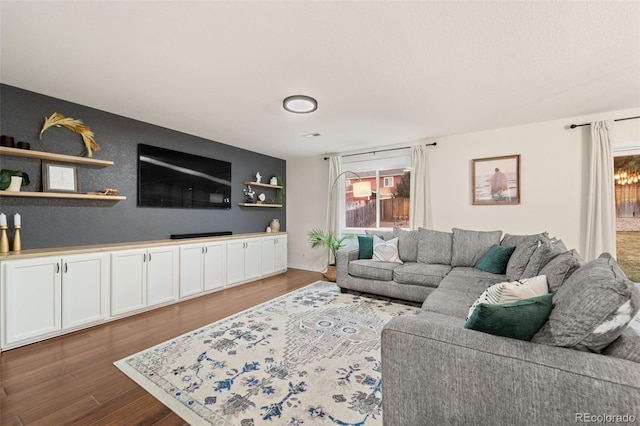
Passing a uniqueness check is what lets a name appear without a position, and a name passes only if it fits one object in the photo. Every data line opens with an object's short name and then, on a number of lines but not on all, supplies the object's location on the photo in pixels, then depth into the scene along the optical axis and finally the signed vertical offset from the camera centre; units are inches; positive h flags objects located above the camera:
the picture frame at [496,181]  152.8 +19.2
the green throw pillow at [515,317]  44.2 -17.2
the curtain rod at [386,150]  173.8 +45.6
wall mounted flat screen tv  145.5 +20.4
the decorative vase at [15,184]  100.6 +11.2
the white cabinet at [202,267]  147.6 -31.0
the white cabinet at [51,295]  93.4 -30.8
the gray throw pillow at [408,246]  158.1 -19.1
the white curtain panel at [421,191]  174.7 +14.7
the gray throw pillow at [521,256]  101.0 -16.6
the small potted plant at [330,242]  190.5 -20.9
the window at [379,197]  193.6 +12.7
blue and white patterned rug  64.4 -46.8
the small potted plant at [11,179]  98.5 +12.9
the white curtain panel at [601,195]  127.8 +8.9
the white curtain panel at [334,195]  212.1 +14.7
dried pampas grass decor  111.3 +37.7
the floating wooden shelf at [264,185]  199.3 +22.5
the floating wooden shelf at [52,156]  100.0 +23.1
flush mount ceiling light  109.9 +46.1
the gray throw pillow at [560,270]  62.2 -13.5
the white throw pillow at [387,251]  157.2 -22.3
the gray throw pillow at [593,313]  38.2 -14.8
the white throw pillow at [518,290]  60.5 -17.5
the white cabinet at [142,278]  119.9 -30.8
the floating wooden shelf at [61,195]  99.7 +7.6
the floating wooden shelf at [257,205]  197.2 +6.8
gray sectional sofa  35.4 -22.4
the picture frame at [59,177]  111.8 +15.6
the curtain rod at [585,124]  126.2 +44.4
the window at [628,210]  130.6 +1.7
